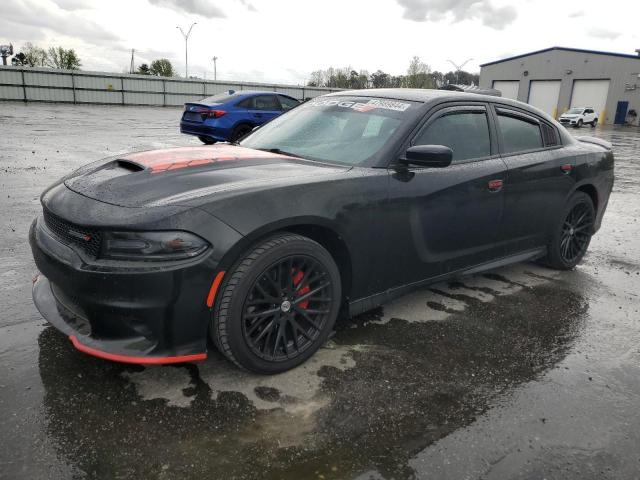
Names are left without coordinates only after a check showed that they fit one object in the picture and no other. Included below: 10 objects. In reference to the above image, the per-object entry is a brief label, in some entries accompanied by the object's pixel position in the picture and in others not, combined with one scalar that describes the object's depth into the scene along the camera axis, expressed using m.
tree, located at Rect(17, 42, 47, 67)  59.55
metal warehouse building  45.19
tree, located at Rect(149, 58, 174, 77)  75.62
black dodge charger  2.38
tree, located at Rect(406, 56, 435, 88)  69.29
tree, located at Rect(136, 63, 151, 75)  70.25
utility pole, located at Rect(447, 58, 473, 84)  69.70
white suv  37.72
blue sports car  11.93
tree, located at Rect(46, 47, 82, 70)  63.59
